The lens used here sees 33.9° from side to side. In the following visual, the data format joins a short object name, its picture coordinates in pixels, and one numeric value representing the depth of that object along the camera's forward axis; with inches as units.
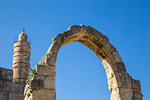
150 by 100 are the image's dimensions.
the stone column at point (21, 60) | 820.9
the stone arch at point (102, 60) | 285.9
